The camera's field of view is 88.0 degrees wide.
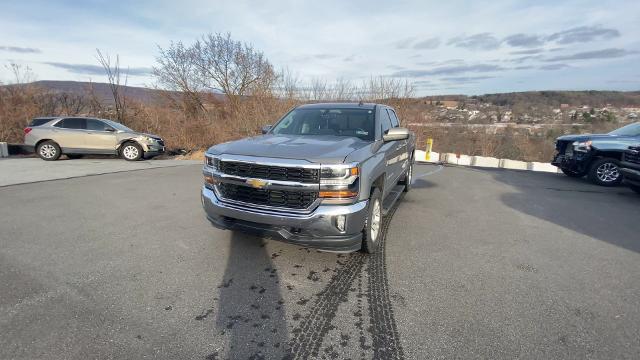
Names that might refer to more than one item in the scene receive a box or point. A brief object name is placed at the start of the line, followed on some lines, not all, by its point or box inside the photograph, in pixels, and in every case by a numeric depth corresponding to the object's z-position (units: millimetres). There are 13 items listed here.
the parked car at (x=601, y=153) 9031
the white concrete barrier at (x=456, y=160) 14635
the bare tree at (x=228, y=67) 22219
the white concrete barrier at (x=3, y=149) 12492
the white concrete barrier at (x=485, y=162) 15309
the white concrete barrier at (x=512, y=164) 16281
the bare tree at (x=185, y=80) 22219
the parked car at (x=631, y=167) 7039
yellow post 14305
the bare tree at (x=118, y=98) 16750
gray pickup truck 3352
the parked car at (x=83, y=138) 11594
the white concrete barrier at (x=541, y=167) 16272
